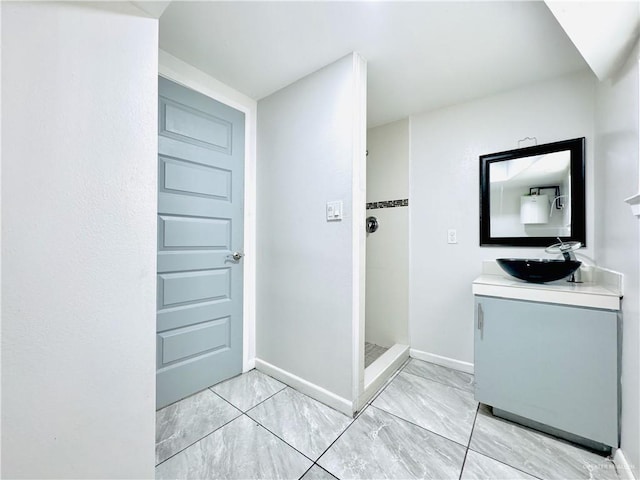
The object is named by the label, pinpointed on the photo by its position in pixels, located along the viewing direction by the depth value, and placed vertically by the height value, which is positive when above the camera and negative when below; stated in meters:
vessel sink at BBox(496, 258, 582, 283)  1.43 -0.17
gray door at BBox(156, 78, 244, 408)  1.62 -0.02
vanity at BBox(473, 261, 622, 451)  1.22 -0.60
